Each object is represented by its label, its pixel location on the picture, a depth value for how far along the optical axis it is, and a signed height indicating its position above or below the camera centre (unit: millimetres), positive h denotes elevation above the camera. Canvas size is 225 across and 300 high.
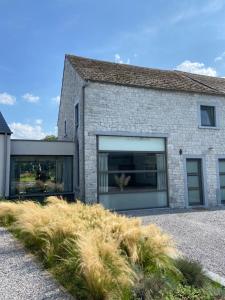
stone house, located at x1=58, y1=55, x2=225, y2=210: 11586 +1725
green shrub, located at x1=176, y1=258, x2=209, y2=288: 3948 -1535
